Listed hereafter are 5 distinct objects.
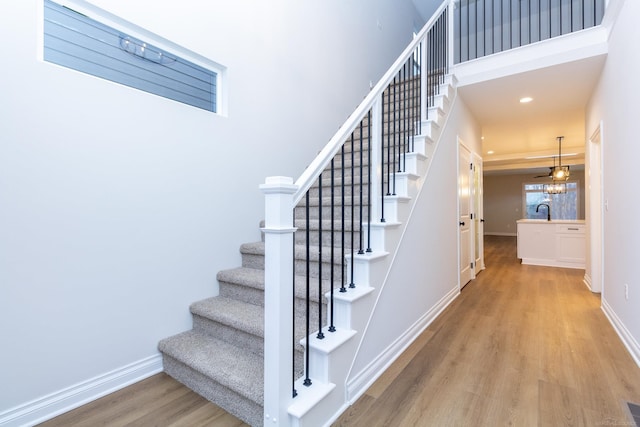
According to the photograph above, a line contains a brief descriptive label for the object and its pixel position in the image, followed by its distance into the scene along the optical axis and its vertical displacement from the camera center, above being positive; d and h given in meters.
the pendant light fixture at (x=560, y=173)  6.50 +0.80
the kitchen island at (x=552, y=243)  5.55 -0.59
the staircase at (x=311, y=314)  1.52 -0.64
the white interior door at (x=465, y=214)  4.05 -0.03
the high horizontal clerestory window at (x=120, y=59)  1.70 +0.97
